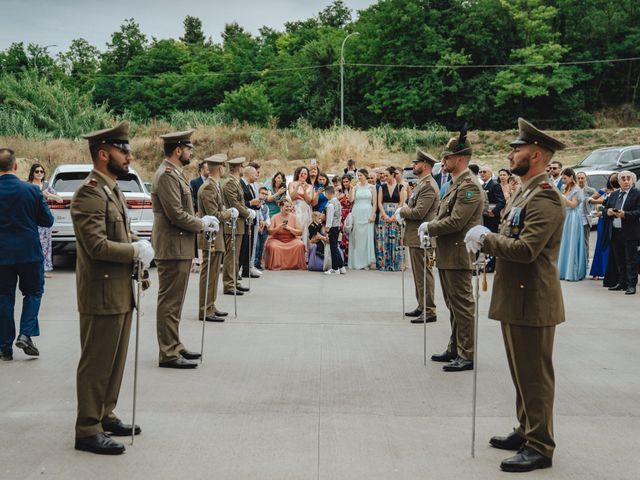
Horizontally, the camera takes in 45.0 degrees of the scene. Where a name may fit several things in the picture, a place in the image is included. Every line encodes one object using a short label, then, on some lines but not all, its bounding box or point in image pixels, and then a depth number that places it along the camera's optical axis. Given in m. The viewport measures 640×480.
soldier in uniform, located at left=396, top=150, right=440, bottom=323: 10.37
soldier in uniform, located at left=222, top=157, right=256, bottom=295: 12.67
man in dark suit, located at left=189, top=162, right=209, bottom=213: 15.25
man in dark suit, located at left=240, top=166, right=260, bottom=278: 14.97
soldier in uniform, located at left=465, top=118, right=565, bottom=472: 5.26
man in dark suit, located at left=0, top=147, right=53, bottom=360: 8.15
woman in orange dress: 17.17
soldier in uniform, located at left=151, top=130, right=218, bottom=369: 8.13
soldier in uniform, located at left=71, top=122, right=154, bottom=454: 5.49
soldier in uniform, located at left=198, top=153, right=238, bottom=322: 10.75
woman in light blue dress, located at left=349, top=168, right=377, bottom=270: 17.25
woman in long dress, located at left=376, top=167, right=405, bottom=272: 16.97
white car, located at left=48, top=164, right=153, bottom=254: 15.29
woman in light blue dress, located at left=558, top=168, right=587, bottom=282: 15.53
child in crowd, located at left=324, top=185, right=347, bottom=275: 16.56
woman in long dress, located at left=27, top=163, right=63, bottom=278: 13.46
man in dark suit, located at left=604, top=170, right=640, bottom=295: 13.88
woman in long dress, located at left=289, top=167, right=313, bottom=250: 17.38
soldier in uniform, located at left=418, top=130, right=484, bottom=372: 8.05
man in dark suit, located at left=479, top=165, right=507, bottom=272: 16.11
